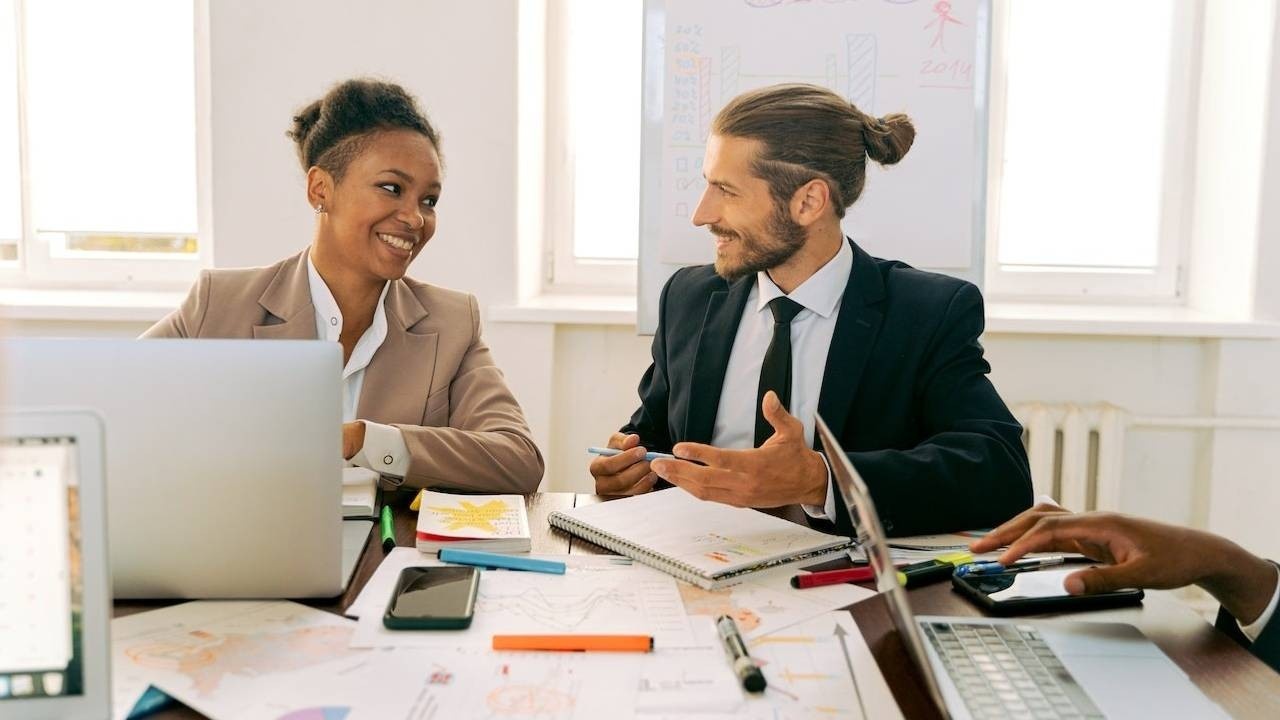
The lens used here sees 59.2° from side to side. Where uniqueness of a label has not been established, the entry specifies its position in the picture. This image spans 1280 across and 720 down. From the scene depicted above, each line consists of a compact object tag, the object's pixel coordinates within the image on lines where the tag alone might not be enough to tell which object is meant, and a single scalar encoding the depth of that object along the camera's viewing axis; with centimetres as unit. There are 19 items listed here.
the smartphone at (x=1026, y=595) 114
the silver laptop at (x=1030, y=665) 84
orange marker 101
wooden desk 93
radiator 302
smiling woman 187
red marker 120
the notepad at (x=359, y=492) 147
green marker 133
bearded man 174
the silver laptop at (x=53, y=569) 73
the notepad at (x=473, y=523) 131
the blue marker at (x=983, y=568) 122
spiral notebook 123
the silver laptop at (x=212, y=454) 105
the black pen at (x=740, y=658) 93
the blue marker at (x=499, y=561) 123
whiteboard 284
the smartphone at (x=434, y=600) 105
